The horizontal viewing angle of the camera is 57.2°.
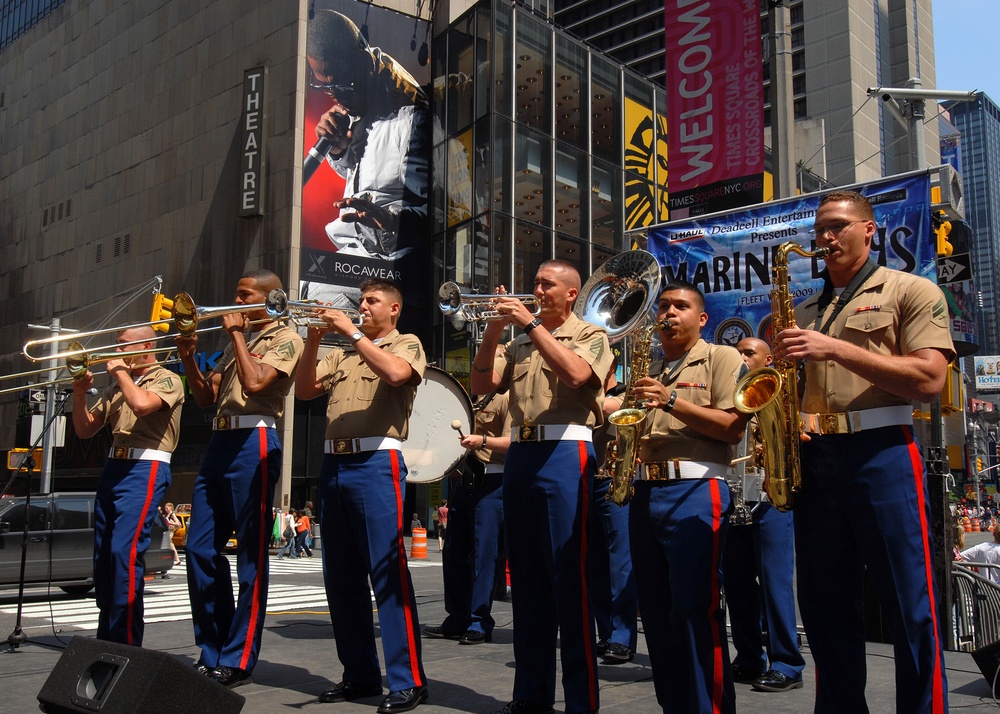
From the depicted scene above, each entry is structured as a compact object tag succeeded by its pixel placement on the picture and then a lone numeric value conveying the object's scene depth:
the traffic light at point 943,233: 8.42
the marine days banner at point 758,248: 8.23
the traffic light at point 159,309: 18.32
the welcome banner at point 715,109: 10.19
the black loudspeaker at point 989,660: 5.35
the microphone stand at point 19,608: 6.68
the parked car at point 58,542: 13.92
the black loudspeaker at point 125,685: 3.62
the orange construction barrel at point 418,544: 24.84
